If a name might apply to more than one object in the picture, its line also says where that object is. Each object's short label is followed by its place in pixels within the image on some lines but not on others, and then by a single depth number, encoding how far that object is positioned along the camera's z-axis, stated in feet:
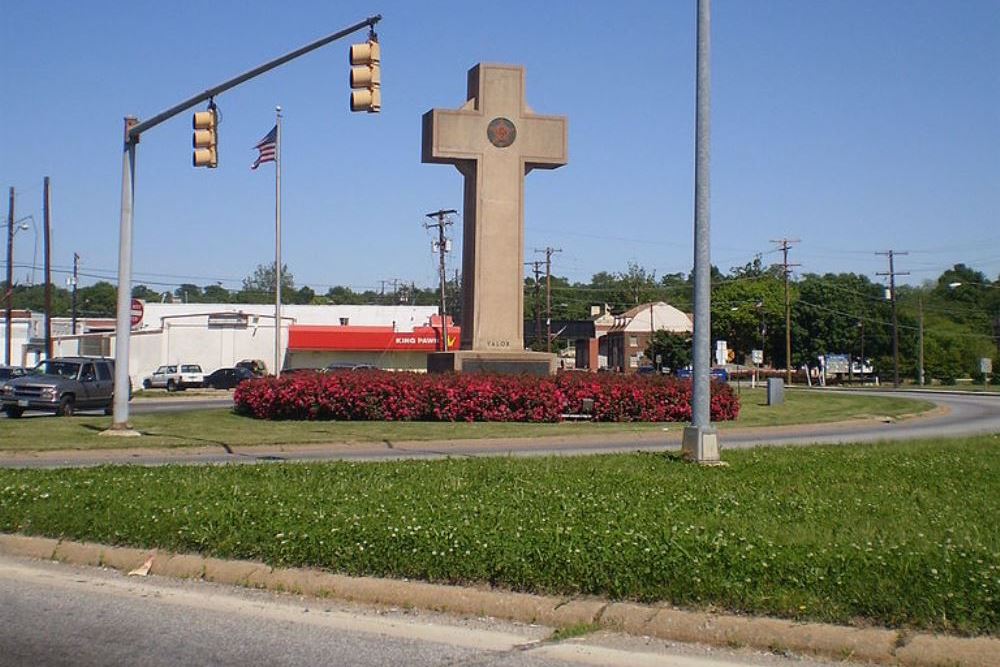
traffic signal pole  72.49
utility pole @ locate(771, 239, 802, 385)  304.50
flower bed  92.43
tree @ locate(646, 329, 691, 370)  297.35
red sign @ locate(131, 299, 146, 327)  208.22
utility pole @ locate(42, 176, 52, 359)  185.98
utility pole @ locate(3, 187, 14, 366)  201.97
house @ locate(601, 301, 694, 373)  392.68
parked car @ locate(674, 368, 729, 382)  248.24
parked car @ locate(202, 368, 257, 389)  212.02
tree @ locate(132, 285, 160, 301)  608.39
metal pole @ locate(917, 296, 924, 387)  300.96
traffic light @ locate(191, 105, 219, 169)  63.62
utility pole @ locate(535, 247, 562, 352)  297.33
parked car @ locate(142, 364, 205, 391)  217.77
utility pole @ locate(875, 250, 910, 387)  289.12
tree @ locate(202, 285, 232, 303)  604.25
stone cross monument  98.89
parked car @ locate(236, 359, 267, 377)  216.04
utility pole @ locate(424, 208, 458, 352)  232.12
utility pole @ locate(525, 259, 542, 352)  303.48
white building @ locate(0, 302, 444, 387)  233.76
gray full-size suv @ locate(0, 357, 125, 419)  105.40
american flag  137.96
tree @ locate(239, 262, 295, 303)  575.38
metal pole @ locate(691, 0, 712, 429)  49.62
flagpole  138.82
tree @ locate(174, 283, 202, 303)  604.82
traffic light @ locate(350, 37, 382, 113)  55.31
